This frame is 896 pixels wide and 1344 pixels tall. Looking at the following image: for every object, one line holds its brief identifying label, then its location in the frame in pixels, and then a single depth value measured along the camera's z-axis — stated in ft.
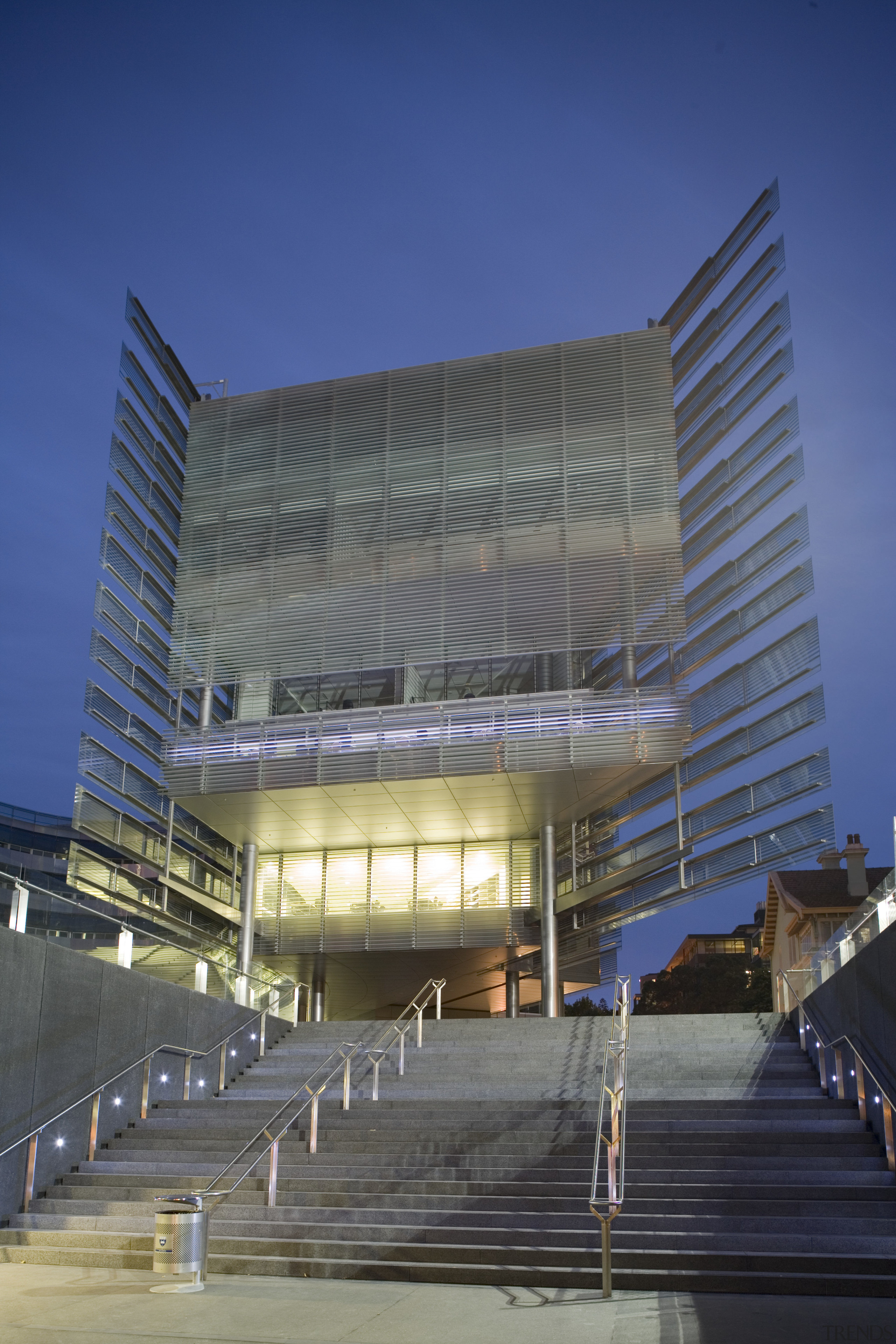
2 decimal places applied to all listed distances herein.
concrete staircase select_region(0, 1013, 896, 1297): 26.16
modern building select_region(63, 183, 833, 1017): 72.33
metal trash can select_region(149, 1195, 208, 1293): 25.52
